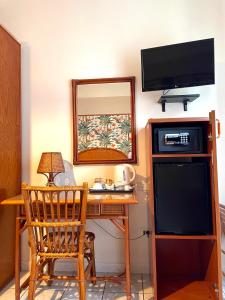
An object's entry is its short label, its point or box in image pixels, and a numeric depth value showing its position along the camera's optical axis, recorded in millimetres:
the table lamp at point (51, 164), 2178
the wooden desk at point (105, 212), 1844
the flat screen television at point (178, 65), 2123
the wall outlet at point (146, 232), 2326
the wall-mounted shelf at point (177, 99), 2261
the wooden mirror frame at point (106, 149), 2428
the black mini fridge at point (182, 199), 1850
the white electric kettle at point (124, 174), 2250
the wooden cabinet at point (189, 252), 1795
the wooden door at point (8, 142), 2164
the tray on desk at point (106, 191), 2154
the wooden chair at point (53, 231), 1679
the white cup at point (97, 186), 2191
